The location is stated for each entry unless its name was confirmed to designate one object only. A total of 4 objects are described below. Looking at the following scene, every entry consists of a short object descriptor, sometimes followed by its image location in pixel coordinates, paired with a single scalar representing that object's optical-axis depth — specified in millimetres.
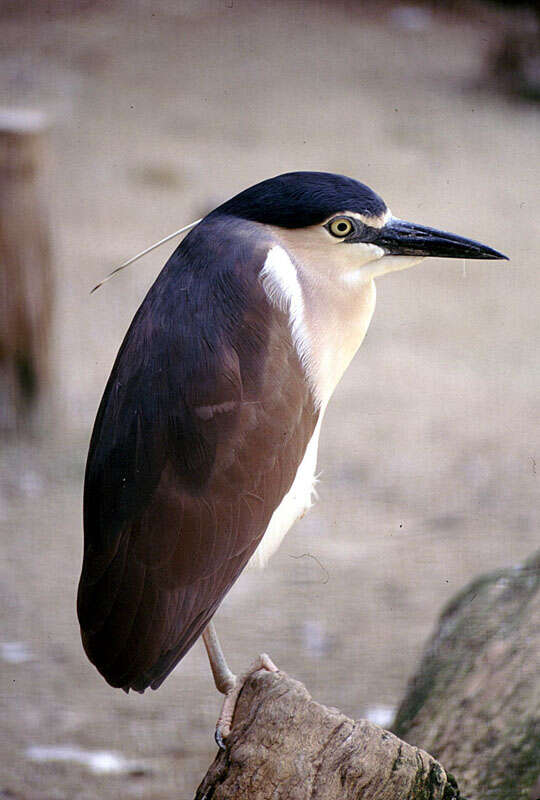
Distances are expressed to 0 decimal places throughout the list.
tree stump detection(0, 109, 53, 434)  10632
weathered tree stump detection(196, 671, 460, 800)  8450
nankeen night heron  8438
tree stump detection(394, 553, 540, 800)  8592
